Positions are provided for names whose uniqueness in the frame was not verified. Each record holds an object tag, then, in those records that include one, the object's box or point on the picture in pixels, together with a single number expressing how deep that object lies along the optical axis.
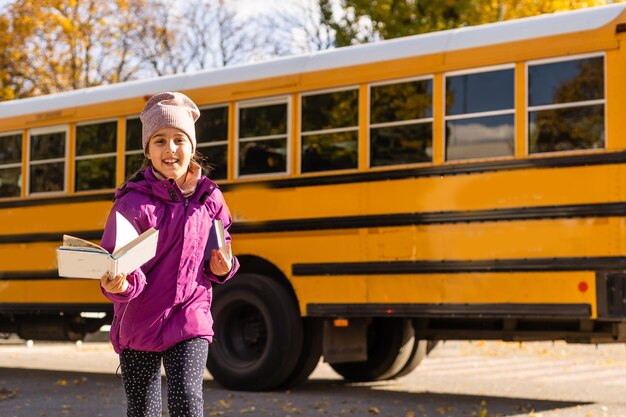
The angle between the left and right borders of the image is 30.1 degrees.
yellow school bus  7.90
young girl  3.64
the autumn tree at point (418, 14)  19.00
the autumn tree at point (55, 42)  23.22
